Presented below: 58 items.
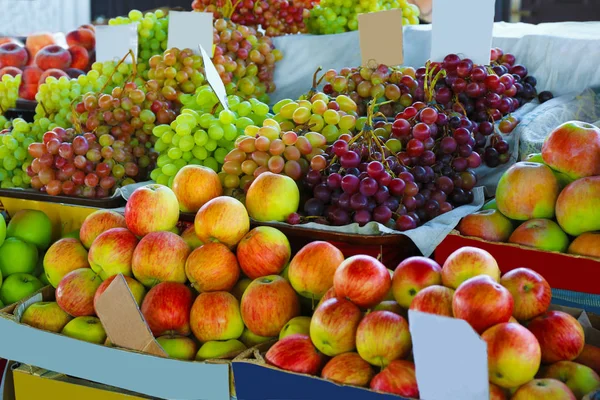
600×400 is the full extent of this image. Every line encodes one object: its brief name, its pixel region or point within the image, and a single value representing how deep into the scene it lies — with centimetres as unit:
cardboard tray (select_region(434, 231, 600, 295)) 137
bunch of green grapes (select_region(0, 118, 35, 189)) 211
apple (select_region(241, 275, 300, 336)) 131
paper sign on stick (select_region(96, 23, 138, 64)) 247
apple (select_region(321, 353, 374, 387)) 110
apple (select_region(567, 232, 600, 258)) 138
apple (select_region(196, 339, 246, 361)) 131
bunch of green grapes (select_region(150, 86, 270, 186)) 190
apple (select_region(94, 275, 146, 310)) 141
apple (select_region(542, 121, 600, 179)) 148
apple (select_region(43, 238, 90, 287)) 158
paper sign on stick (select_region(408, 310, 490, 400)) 93
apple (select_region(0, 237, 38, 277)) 172
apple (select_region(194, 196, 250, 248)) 147
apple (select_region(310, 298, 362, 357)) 114
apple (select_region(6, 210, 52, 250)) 183
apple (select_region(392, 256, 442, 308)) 118
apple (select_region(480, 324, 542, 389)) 99
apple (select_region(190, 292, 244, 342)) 134
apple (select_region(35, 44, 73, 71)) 285
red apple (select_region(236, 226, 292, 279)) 143
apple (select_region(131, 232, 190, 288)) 145
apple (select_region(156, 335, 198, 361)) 133
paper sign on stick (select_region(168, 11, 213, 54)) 235
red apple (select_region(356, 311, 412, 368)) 109
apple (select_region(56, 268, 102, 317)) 146
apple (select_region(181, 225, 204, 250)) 158
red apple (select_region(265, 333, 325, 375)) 115
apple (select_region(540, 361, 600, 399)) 103
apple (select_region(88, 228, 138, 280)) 149
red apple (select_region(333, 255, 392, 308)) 118
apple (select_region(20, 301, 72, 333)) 146
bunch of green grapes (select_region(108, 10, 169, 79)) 252
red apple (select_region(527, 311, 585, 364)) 107
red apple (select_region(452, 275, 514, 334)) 103
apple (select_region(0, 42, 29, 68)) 304
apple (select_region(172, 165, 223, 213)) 170
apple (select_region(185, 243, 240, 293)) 142
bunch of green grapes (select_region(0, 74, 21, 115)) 257
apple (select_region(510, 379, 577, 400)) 97
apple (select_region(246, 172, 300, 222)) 162
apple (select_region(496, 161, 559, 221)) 151
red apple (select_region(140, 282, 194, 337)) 137
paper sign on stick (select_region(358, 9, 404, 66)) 211
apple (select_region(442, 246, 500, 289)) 114
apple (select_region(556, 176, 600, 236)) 141
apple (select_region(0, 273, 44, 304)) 167
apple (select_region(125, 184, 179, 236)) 154
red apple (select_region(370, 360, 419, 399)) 105
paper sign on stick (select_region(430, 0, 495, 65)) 192
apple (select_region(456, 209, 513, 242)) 154
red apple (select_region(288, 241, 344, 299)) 132
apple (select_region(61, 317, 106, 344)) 141
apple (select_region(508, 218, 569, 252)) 145
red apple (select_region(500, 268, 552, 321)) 112
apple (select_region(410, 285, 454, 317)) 109
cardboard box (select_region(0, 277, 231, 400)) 125
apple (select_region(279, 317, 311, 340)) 125
